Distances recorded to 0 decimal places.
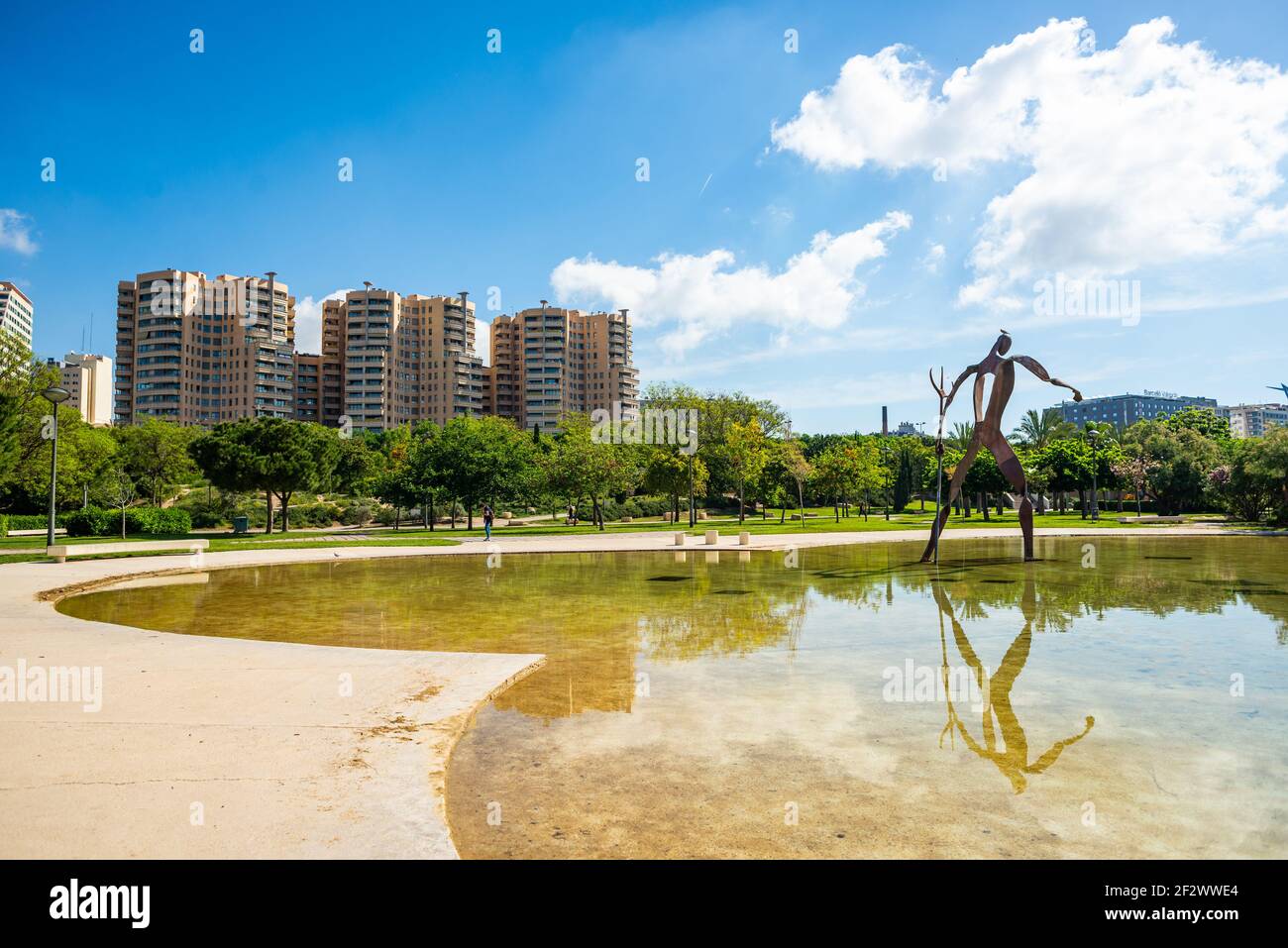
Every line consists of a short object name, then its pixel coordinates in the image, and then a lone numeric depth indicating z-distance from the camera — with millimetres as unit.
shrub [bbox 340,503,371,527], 62000
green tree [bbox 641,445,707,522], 50188
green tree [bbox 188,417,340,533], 43791
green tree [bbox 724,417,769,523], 52500
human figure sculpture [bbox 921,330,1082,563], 23203
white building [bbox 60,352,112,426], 167125
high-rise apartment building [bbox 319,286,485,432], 139625
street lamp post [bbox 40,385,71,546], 23859
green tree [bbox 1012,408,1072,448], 73019
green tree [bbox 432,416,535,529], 47625
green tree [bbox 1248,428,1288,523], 43156
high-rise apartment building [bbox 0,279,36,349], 171638
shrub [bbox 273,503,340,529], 57241
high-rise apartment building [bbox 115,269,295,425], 136625
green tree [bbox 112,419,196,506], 64375
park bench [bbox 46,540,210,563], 23703
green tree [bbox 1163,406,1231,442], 82562
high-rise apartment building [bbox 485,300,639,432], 151875
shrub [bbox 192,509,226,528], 53469
